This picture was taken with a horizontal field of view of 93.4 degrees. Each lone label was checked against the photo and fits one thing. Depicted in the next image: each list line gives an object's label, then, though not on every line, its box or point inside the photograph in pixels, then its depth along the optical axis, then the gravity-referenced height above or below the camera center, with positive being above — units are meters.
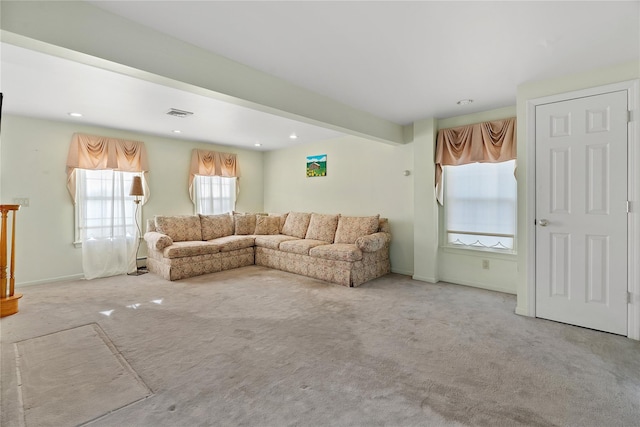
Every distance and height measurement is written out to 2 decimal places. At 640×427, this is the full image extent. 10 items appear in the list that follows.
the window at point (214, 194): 6.26 +0.41
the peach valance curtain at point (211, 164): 6.06 +1.02
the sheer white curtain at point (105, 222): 4.80 -0.16
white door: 2.71 +0.02
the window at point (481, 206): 4.02 +0.12
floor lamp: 5.04 +0.37
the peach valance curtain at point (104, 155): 4.69 +0.94
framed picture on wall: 6.09 +0.99
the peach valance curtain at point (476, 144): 3.84 +0.95
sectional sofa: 4.55 -0.52
